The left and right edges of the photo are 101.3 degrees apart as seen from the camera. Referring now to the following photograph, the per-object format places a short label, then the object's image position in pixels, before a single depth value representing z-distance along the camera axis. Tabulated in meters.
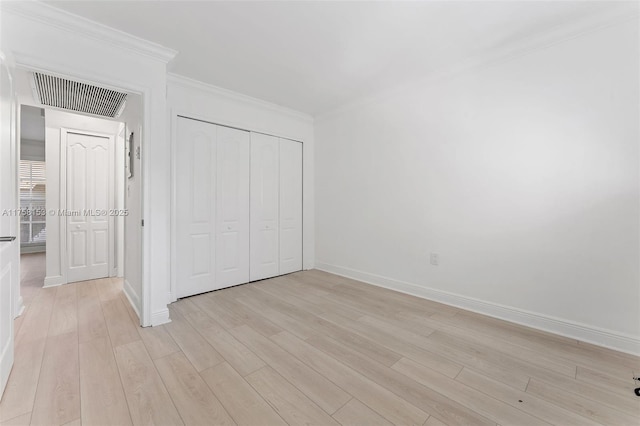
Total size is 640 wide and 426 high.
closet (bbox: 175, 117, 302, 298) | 3.14
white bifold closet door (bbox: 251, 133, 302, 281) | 3.80
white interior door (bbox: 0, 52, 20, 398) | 1.53
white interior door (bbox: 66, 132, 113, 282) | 3.77
